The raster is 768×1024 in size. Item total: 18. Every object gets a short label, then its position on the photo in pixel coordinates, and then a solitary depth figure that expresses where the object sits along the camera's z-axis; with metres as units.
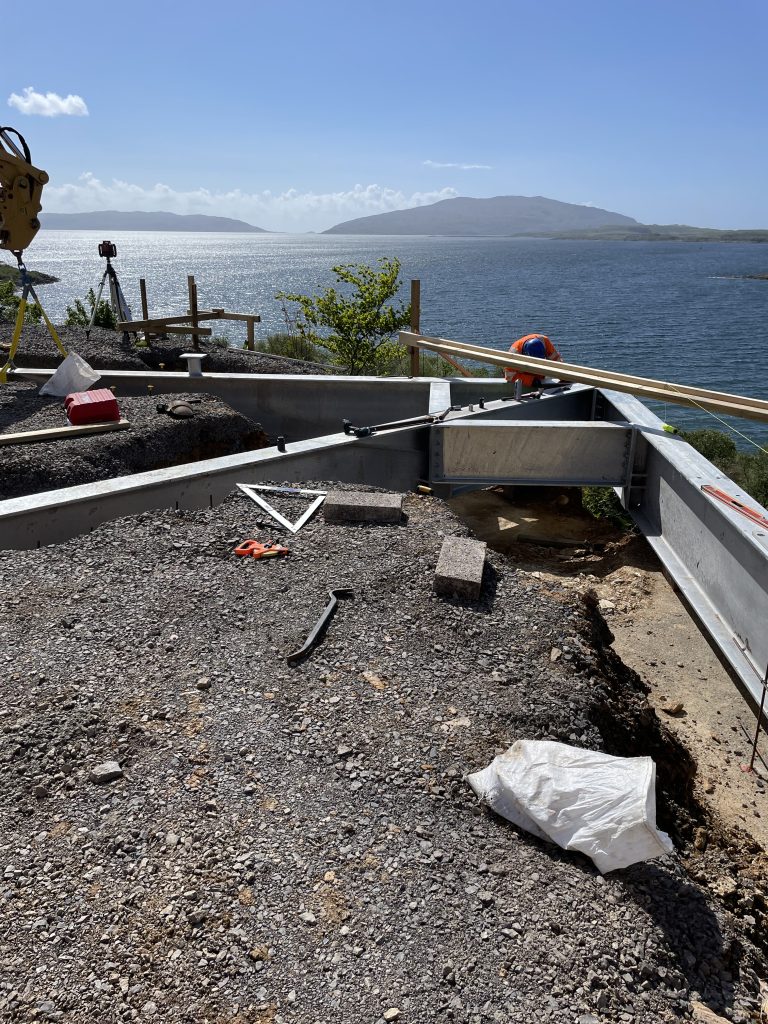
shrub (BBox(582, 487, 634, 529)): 10.97
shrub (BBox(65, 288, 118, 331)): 21.39
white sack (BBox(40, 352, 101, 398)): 11.04
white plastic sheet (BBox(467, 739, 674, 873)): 3.24
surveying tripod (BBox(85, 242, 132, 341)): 16.80
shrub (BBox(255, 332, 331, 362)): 24.88
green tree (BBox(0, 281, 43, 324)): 23.28
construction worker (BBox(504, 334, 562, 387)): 11.95
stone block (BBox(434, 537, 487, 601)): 5.57
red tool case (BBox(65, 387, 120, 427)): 9.25
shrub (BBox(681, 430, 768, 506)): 15.60
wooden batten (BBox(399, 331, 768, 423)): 8.44
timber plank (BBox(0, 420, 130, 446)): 8.66
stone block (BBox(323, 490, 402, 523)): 7.02
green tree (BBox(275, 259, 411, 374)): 18.83
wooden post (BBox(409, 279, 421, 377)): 14.44
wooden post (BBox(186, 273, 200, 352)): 17.19
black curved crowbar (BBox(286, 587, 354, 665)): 4.89
